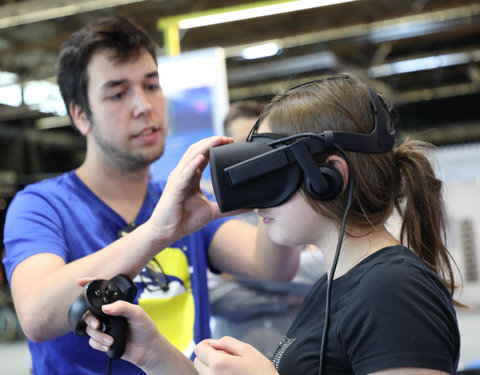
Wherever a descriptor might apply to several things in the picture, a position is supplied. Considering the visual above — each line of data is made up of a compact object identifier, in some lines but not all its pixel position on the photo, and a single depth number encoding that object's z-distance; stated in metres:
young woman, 0.85
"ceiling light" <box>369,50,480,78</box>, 11.70
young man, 1.27
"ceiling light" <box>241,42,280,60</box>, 10.06
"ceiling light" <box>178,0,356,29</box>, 5.50
